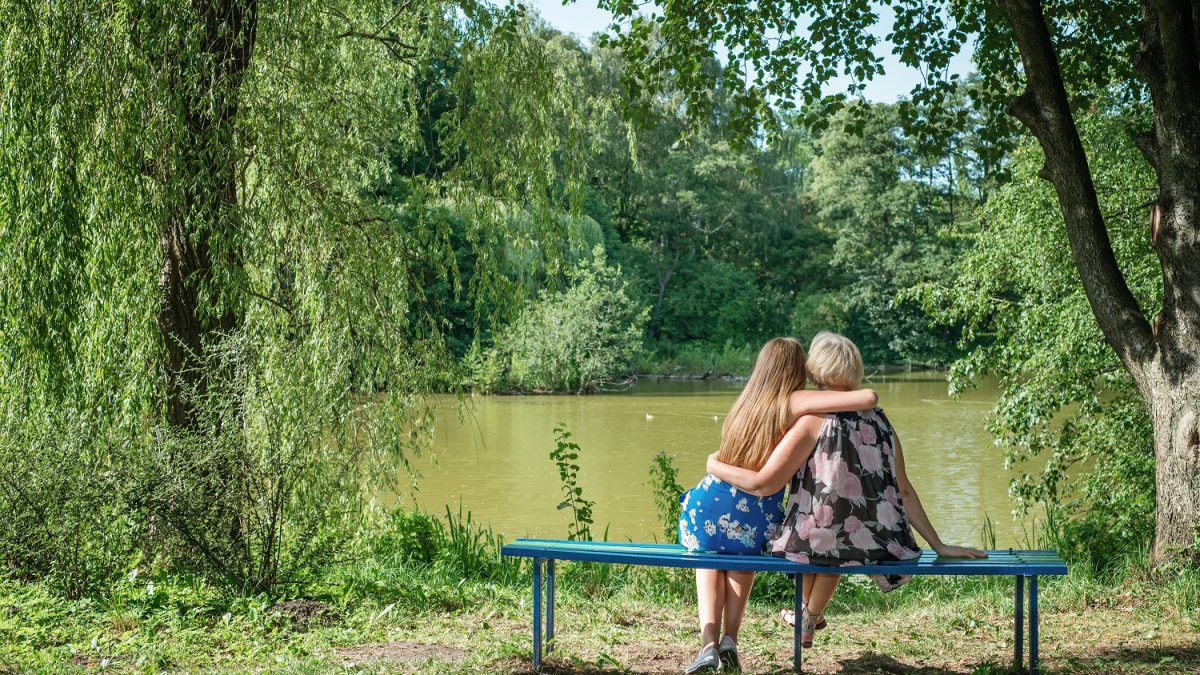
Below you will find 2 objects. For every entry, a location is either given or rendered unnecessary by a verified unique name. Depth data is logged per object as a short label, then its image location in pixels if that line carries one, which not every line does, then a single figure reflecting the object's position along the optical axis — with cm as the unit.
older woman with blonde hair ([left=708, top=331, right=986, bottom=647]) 339
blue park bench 330
